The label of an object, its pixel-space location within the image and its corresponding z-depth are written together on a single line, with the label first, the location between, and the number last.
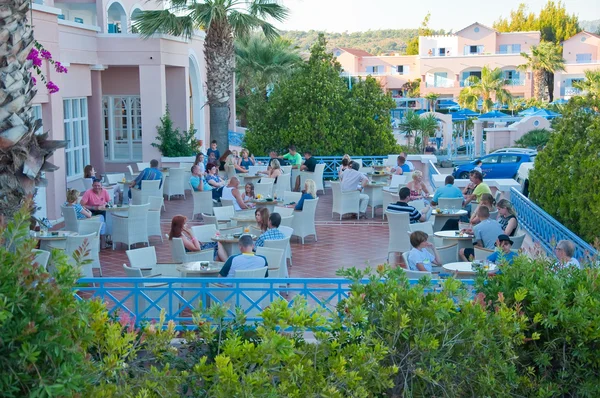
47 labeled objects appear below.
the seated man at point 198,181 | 16.16
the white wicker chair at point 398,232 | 12.02
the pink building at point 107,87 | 16.42
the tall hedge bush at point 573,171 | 10.58
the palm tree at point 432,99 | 60.28
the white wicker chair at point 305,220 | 13.73
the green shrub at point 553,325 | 5.87
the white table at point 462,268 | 9.01
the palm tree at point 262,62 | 37.88
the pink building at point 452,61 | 74.56
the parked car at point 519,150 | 30.30
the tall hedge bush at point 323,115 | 22.25
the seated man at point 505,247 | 9.24
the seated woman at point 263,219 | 10.92
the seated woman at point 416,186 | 14.57
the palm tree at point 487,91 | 61.38
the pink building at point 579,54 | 71.56
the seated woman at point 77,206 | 12.82
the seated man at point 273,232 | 10.51
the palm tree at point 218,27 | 22.34
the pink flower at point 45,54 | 10.28
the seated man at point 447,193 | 13.99
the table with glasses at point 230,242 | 10.99
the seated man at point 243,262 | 8.75
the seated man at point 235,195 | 14.48
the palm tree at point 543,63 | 67.38
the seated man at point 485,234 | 10.63
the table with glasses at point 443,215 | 13.07
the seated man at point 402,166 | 17.32
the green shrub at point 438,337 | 5.55
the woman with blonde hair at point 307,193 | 13.76
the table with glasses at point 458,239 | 11.19
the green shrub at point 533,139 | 35.00
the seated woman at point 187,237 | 10.37
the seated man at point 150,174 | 16.78
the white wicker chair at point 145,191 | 16.39
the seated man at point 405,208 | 12.55
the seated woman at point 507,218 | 10.96
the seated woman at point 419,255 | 9.24
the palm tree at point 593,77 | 37.83
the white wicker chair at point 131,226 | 13.09
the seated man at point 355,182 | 16.42
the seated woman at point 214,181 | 16.30
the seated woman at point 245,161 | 19.78
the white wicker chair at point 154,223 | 13.81
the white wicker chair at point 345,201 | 16.28
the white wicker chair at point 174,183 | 19.20
